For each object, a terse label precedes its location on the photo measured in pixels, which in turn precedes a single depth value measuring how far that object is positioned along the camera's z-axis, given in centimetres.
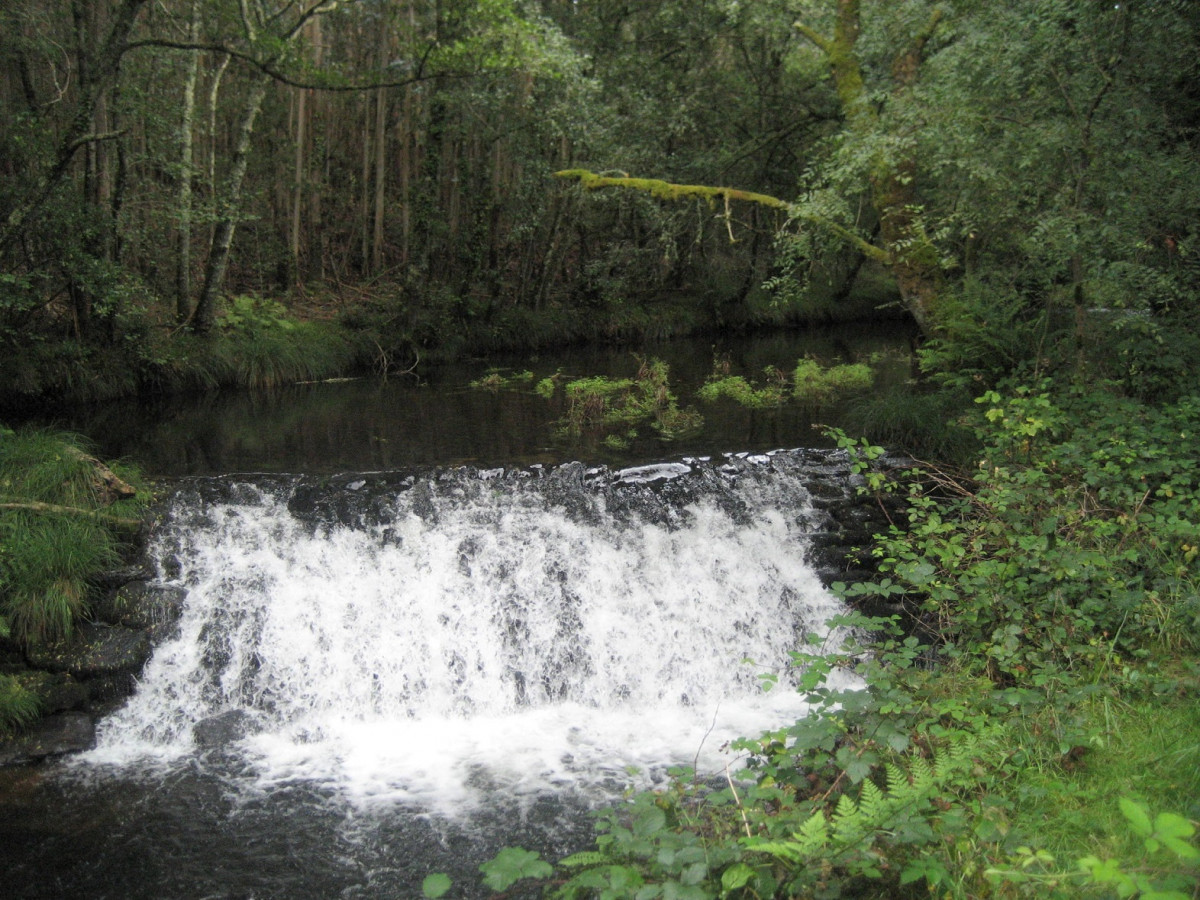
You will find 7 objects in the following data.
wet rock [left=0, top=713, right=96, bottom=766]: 535
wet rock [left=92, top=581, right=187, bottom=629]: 624
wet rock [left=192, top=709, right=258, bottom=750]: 577
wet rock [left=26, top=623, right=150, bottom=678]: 584
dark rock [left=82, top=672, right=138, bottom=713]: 587
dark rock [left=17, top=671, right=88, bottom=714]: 564
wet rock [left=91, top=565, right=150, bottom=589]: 632
